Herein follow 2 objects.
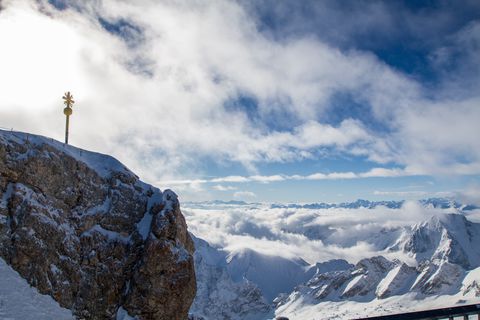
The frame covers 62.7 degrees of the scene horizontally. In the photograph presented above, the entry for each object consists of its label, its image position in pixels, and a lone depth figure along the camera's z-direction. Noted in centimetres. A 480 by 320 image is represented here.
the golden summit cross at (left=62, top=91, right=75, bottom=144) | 5119
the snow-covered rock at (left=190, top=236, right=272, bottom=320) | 7555
